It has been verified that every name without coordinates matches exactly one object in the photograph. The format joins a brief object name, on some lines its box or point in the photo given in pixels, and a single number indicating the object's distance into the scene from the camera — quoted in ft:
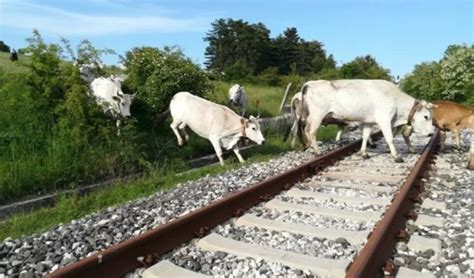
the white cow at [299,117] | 36.01
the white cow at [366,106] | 34.22
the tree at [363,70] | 130.82
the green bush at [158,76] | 40.88
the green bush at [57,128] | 26.40
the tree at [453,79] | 102.19
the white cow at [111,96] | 32.28
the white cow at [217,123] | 34.12
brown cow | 40.73
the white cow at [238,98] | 55.01
